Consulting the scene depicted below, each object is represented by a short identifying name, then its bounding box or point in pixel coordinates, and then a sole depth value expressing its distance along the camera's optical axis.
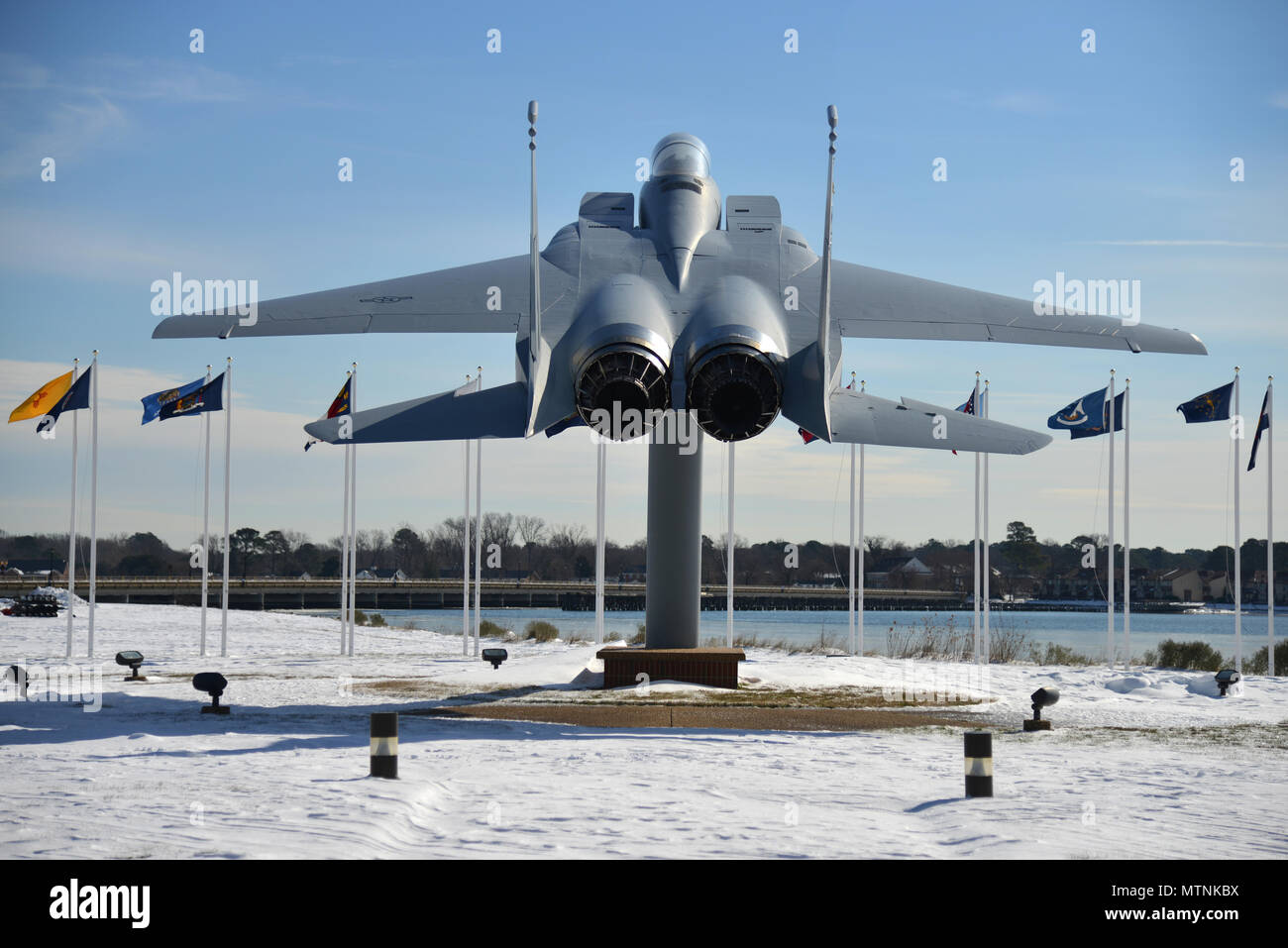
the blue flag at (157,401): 27.30
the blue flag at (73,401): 26.83
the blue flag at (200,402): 27.44
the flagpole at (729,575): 29.07
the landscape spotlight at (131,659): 21.23
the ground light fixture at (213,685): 16.69
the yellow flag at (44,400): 26.45
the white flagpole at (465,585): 30.39
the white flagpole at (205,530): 29.11
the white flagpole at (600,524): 29.36
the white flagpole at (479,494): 30.55
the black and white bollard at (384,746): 11.12
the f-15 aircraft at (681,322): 15.10
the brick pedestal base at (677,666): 20.52
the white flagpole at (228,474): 28.50
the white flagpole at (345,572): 29.62
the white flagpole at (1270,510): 27.53
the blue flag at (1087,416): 27.75
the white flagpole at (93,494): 28.08
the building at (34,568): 118.62
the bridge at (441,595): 92.12
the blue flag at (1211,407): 27.45
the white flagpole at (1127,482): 28.69
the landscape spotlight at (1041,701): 16.67
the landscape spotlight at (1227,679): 21.38
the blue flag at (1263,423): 27.84
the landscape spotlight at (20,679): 18.81
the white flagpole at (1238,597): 27.75
